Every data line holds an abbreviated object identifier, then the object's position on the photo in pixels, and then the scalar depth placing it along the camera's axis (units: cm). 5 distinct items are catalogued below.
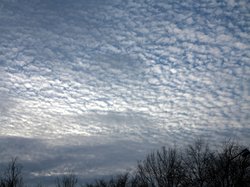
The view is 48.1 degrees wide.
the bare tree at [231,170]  3278
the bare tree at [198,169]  3638
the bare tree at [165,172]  3744
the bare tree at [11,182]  4022
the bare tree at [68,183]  6034
